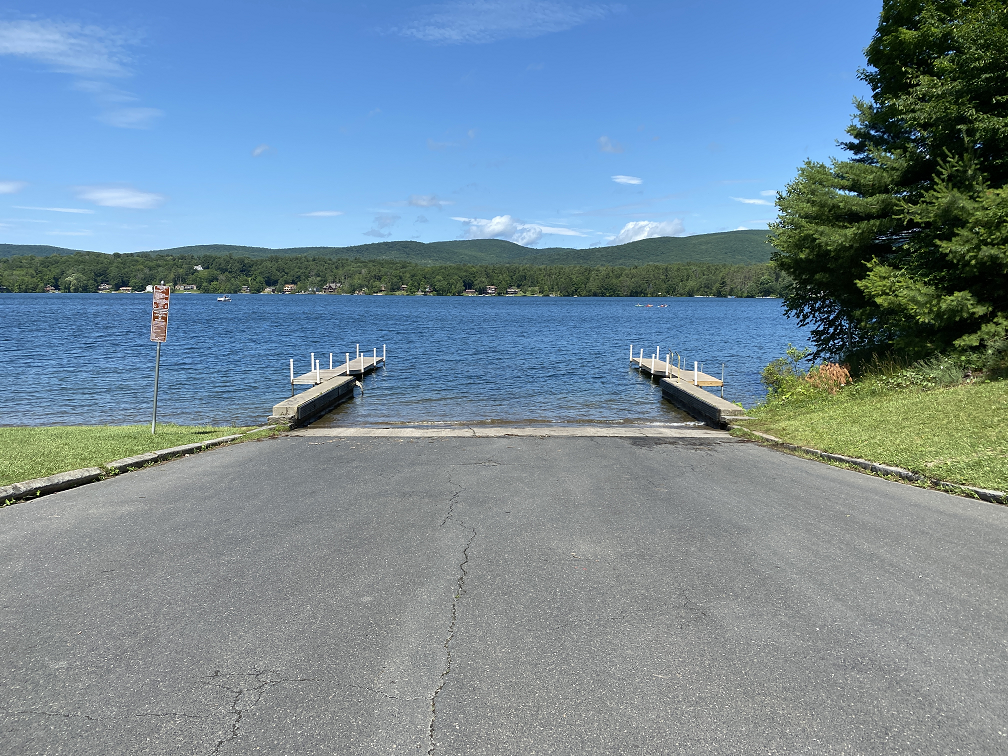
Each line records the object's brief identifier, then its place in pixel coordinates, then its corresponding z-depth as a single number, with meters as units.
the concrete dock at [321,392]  15.90
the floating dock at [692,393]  16.10
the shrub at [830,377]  17.75
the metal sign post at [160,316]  12.85
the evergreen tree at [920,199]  14.48
